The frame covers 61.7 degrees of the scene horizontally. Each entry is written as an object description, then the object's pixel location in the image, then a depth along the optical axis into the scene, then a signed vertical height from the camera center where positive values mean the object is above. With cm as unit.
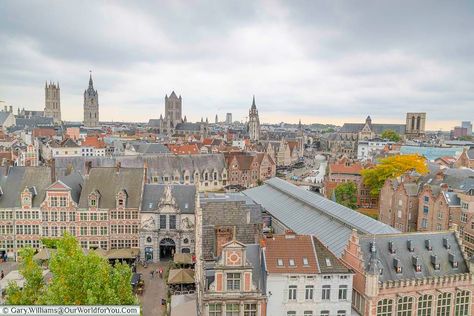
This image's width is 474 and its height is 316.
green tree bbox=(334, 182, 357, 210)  8306 -1350
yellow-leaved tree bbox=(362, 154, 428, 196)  8200 -775
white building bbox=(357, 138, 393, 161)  16675 -604
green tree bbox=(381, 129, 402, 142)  18825 -188
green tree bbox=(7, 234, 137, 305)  2609 -1099
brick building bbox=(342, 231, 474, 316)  3219 -1199
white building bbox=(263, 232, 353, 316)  3197 -1242
